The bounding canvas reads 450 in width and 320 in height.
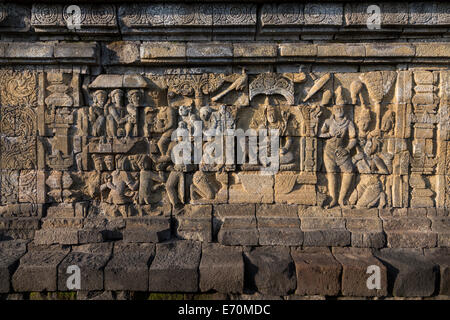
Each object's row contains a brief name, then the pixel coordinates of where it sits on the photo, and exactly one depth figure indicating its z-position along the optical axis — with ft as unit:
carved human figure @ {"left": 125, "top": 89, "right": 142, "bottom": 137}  13.37
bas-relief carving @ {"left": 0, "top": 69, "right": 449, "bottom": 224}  13.30
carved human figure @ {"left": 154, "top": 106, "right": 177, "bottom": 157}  13.47
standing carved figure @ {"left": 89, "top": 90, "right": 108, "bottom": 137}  13.43
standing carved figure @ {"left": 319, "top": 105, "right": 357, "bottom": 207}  13.30
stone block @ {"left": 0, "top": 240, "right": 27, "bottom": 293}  11.18
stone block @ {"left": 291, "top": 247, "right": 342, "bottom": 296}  11.12
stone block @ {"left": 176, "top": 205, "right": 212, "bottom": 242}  13.00
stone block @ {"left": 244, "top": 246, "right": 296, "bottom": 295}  11.23
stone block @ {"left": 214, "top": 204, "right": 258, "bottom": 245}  12.73
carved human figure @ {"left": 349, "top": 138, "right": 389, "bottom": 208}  13.32
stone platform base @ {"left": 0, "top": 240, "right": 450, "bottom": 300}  11.12
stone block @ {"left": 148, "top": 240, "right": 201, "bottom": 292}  11.10
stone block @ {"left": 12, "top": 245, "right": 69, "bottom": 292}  11.18
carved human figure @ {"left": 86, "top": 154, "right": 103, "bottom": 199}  13.47
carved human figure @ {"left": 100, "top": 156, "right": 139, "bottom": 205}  13.38
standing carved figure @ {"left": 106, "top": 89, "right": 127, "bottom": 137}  13.38
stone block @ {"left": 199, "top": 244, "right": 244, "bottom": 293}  11.12
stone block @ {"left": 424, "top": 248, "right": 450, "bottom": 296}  11.25
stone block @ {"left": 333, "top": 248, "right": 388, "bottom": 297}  11.00
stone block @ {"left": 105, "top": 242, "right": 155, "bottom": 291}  11.16
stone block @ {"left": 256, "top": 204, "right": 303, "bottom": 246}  12.68
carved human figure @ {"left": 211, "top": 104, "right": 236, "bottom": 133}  13.44
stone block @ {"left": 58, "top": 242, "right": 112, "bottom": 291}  11.18
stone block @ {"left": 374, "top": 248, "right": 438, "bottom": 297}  11.22
